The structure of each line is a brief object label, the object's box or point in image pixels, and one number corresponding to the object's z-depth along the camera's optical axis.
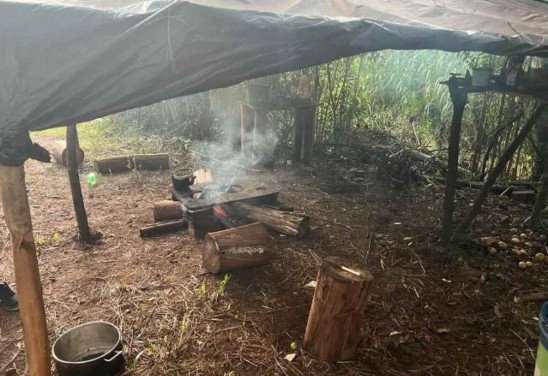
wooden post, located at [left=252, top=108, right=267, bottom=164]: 7.05
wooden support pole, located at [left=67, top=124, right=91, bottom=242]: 3.88
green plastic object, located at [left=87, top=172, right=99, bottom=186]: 5.90
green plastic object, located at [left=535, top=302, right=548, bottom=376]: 1.95
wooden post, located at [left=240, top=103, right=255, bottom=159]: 7.33
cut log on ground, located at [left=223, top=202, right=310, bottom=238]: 4.47
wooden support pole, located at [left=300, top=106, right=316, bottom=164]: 7.15
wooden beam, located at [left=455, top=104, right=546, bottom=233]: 3.96
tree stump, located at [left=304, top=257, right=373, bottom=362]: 2.62
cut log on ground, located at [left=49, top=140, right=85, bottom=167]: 6.67
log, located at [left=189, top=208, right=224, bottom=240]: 4.31
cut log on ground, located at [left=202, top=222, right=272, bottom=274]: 3.60
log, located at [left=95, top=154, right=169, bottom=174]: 6.38
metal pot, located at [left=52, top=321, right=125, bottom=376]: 2.34
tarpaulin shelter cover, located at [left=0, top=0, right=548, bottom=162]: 1.80
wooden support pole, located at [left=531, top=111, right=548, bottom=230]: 4.75
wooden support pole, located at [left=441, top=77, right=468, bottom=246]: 3.82
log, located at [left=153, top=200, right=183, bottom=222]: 4.67
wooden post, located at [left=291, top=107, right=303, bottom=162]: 7.20
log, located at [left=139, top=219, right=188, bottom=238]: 4.41
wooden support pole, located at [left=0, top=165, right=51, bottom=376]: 2.00
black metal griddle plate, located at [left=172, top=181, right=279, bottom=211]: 4.39
